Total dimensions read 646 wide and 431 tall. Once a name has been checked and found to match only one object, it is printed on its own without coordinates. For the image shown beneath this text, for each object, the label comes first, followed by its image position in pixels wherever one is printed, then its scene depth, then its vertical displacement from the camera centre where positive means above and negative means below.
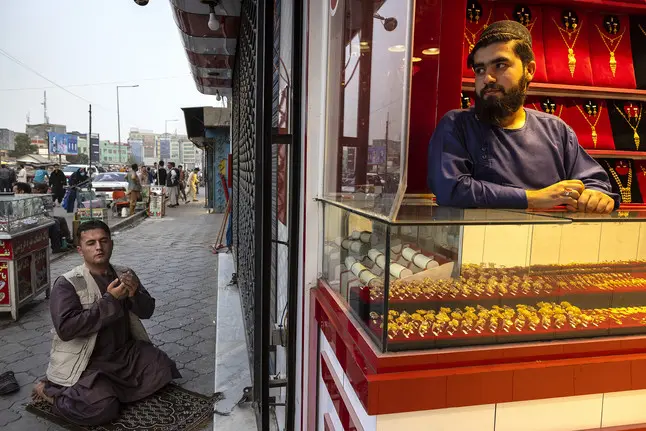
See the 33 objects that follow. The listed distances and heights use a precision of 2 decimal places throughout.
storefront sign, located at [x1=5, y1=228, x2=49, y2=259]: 4.37 -0.88
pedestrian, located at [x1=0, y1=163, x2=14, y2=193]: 12.57 -0.57
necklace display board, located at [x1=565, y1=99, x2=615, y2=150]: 2.79 +0.32
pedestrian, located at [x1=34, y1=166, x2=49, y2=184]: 14.43 -0.51
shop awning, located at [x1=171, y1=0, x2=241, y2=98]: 4.21 +1.48
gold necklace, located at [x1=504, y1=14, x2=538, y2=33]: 2.56 +0.86
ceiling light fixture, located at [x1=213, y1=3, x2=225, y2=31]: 4.08 +1.35
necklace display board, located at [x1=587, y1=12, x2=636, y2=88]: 2.74 +0.78
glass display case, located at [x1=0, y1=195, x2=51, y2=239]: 4.30 -0.57
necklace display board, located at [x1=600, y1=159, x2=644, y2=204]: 2.93 -0.03
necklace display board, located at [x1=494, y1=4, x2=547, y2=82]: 2.52 +0.86
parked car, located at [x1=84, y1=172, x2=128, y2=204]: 17.00 -0.86
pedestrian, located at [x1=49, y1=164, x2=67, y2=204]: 14.07 -0.72
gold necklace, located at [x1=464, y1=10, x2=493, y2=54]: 2.36 +0.71
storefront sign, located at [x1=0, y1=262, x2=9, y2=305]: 4.34 -1.23
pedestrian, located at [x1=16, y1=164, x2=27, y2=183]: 17.19 -0.64
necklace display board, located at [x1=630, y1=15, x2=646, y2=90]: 2.82 +0.82
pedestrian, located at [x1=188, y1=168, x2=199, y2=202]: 20.22 -0.98
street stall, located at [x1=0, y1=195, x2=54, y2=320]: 4.32 -0.95
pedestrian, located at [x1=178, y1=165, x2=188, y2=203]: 19.98 -1.27
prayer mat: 2.85 -1.69
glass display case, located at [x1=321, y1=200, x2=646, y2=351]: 1.15 -0.32
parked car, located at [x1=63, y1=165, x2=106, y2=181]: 29.17 -0.53
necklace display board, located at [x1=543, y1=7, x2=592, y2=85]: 2.61 +0.76
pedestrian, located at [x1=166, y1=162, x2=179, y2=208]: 16.49 -0.79
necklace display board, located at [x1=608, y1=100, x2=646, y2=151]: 2.85 +0.33
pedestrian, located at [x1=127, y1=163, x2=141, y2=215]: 13.28 -0.77
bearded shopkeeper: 1.47 +0.08
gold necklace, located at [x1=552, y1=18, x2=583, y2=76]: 2.65 +0.73
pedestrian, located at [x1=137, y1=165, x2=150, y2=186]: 23.42 -0.67
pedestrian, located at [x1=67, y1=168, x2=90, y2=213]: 10.21 -0.81
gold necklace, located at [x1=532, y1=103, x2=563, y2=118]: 2.72 +0.39
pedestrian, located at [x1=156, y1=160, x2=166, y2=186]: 16.83 -0.46
